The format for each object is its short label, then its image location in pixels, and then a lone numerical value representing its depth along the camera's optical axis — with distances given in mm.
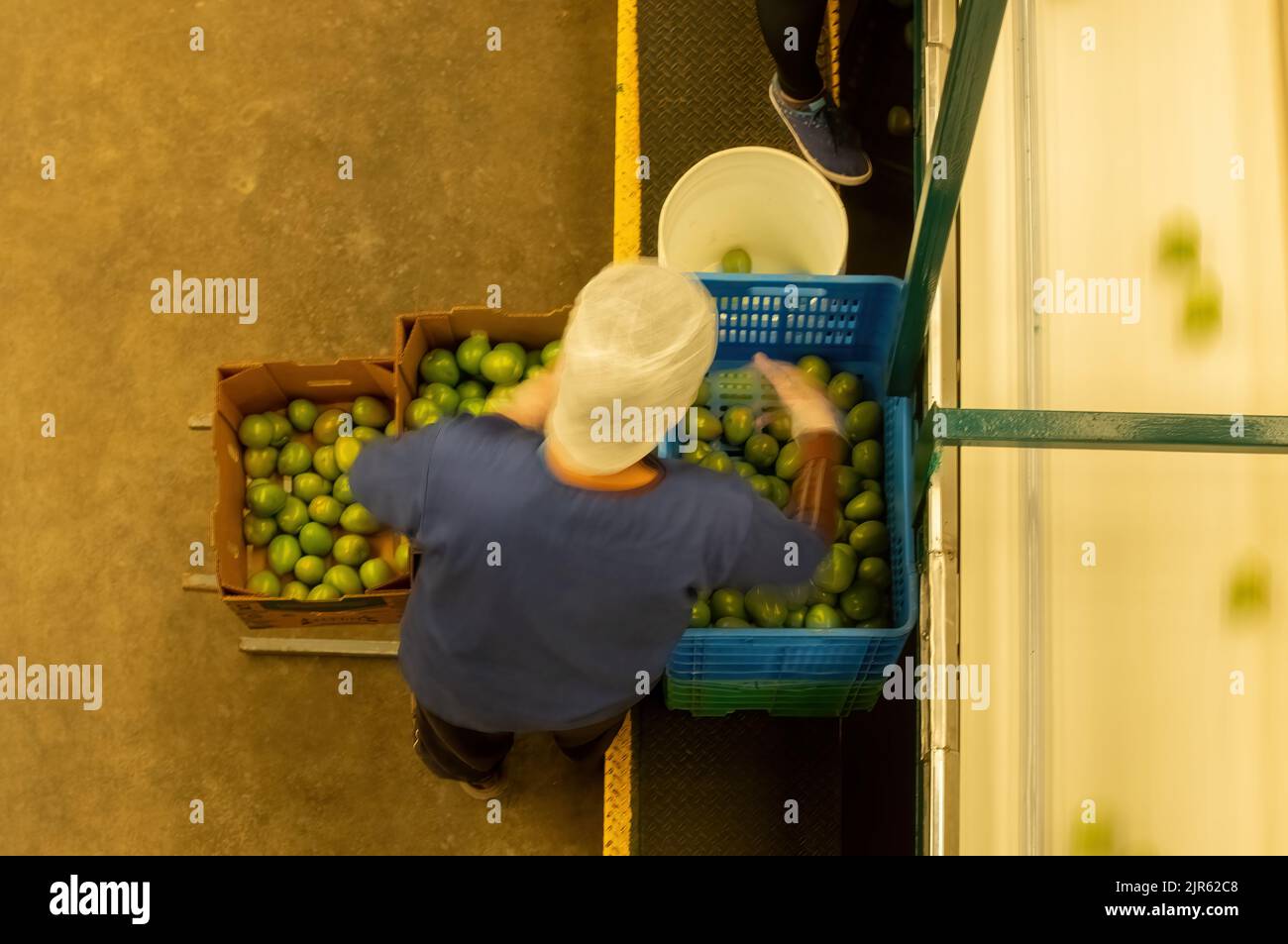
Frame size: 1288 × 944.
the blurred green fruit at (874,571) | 2842
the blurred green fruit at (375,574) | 3295
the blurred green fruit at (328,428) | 3432
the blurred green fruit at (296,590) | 3299
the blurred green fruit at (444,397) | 3341
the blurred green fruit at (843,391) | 3016
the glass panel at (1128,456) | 2264
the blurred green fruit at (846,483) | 2916
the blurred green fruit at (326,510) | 3328
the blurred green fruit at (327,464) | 3365
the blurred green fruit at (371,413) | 3436
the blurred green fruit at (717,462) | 2898
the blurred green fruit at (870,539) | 2861
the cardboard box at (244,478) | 3234
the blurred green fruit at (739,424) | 3014
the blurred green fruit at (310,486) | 3365
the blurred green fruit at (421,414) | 3275
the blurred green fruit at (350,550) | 3301
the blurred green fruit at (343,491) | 3309
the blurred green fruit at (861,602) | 2826
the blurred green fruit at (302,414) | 3445
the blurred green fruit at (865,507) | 2881
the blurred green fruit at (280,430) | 3435
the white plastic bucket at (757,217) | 3107
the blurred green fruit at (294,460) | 3400
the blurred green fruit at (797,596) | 2760
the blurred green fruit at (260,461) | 3395
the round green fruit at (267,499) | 3336
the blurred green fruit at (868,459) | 2963
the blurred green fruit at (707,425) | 2977
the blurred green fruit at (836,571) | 2803
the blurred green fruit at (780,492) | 2908
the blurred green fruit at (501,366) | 3346
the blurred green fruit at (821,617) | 2760
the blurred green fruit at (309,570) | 3309
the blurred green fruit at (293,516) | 3361
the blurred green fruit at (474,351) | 3369
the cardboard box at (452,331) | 3275
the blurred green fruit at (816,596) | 2830
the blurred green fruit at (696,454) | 2947
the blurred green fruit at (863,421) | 3004
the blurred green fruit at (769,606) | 2764
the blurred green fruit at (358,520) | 3309
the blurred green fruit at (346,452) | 3330
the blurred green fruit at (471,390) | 3409
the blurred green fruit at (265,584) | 3307
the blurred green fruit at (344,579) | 3295
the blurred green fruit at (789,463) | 2900
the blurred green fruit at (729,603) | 2791
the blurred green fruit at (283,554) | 3326
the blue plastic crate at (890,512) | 2682
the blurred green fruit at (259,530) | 3369
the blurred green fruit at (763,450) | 2986
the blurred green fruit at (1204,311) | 2447
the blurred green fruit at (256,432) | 3383
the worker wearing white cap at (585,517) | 1845
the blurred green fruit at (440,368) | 3381
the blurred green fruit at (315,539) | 3311
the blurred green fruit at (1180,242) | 2494
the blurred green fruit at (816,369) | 3004
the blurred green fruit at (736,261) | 3291
